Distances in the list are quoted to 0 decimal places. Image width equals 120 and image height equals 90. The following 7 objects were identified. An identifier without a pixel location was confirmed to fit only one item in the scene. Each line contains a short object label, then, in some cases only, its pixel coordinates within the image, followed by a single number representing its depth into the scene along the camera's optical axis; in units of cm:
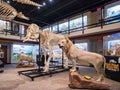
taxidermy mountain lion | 314
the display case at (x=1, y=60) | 595
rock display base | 290
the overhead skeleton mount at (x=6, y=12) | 275
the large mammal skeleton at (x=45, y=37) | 480
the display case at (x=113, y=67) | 378
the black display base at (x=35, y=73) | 418
